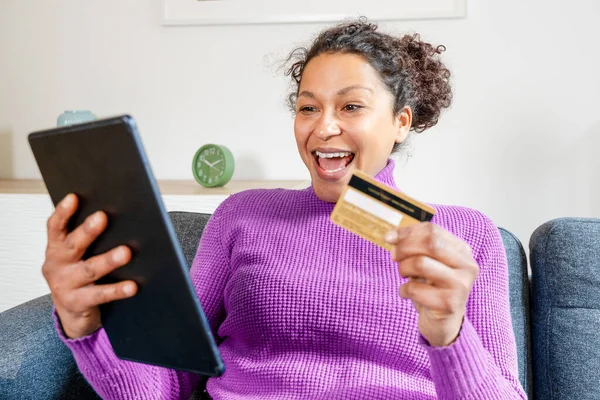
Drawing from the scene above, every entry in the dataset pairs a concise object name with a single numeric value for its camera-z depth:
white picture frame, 2.09
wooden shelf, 1.88
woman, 0.99
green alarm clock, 1.95
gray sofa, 1.21
